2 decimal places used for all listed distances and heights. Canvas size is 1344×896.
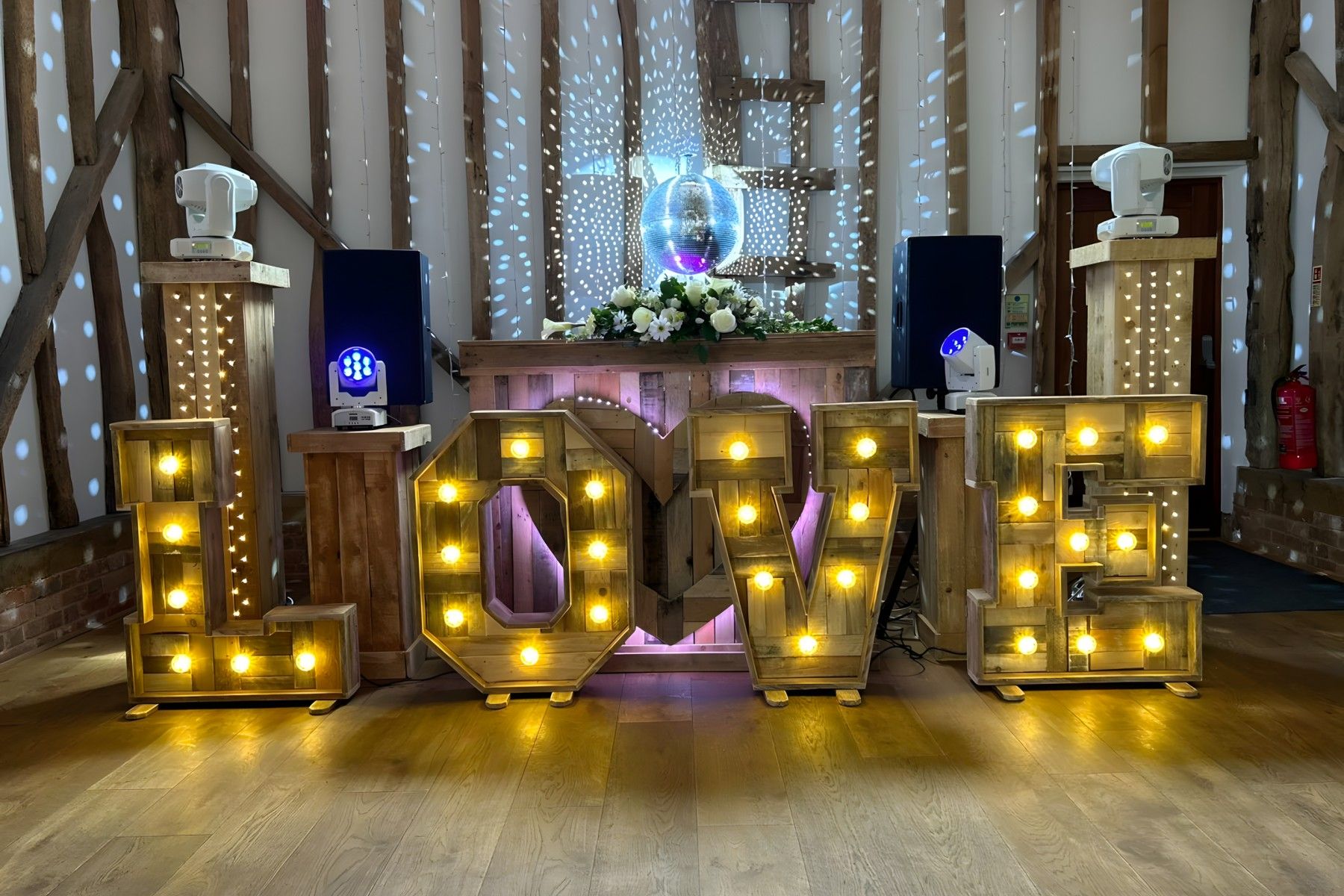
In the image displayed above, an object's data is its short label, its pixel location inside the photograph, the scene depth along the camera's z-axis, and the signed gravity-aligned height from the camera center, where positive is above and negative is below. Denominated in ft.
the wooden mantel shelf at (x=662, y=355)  10.76 +0.57
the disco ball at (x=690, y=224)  12.41 +2.35
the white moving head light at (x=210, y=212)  10.12 +2.19
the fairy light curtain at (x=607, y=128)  15.53 +4.50
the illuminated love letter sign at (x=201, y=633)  9.78 -2.20
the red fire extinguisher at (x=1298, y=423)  14.80 -0.50
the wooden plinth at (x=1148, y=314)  10.33 +0.87
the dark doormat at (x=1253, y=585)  12.78 -2.75
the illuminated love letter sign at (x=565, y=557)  9.86 -1.45
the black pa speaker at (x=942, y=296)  11.16 +1.20
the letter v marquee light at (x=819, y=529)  9.65 -1.28
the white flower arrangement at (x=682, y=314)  10.62 +1.03
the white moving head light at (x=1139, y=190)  10.30 +2.20
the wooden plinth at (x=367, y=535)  10.38 -1.30
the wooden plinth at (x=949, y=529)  10.92 -1.47
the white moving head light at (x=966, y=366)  10.85 +0.37
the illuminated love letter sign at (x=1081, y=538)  9.73 -1.44
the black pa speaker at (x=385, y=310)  10.91 +1.18
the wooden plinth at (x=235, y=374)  10.14 +0.46
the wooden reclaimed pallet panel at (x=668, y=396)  10.75 +0.12
